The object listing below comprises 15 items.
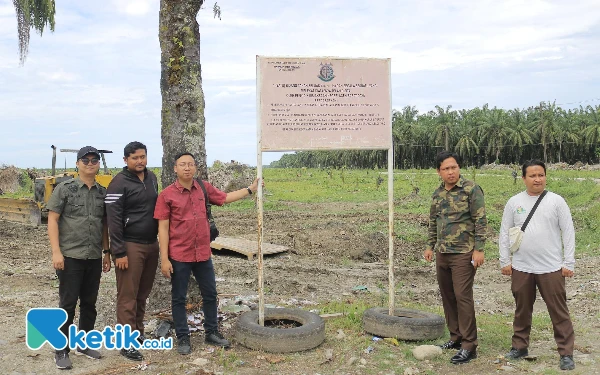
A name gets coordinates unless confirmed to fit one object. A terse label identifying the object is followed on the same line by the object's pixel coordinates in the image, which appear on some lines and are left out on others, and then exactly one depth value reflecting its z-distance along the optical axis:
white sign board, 5.03
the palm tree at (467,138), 54.66
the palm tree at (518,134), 52.03
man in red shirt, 4.43
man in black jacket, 4.33
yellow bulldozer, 13.08
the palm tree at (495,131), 53.22
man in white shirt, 4.30
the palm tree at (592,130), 49.12
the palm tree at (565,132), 50.50
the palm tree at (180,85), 5.51
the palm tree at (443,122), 56.28
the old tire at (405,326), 4.95
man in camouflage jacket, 4.50
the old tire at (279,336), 4.62
